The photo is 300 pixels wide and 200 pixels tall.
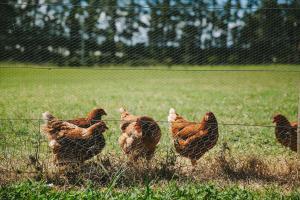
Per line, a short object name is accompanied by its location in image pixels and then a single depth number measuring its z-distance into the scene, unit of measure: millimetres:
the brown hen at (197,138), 4090
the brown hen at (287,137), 4461
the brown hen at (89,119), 4500
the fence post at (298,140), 4318
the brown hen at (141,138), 4121
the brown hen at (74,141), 3895
